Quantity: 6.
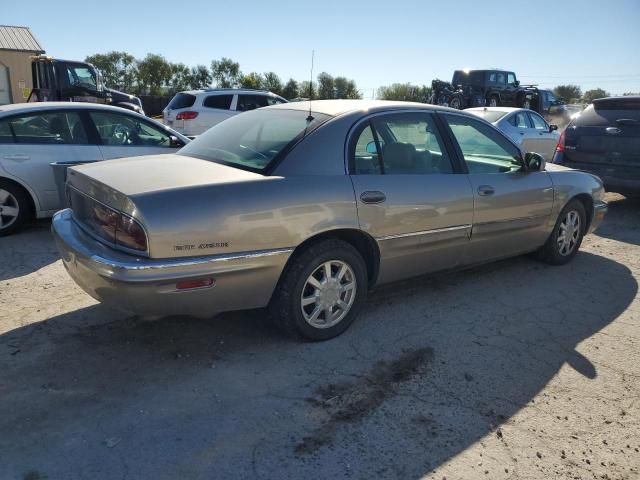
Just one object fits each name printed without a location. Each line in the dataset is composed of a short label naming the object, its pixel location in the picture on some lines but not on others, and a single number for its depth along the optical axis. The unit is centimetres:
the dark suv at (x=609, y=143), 734
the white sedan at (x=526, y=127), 1089
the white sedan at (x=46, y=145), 579
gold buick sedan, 296
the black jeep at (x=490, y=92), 2511
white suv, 1332
